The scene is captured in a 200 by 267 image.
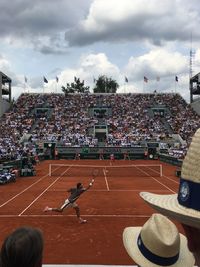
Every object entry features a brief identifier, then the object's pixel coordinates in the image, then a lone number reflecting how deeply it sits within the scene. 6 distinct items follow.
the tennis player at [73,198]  8.57
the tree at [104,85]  74.80
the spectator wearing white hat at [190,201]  1.37
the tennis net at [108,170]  19.81
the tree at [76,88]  75.34
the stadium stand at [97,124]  33.42
